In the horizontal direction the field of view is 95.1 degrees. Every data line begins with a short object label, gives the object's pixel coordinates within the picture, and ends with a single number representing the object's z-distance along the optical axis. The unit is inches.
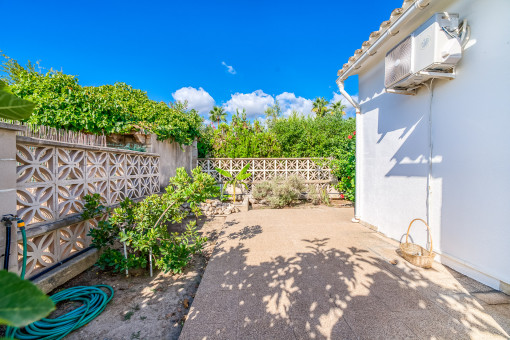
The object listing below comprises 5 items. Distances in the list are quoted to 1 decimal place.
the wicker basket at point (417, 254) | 140.9
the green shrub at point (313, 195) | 371.2
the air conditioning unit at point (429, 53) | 129.6
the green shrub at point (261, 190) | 365.7
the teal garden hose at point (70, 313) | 100.7
